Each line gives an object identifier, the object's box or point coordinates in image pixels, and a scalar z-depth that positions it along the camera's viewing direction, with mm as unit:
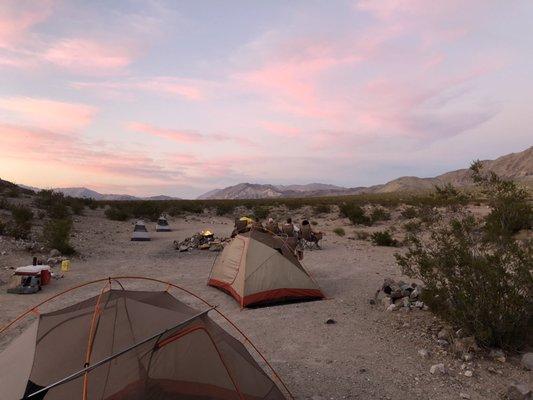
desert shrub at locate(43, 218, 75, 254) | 16375
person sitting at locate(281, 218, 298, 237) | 16672
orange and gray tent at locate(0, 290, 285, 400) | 4367
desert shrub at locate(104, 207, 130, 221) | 32375
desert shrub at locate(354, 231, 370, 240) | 21906
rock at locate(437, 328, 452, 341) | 7515
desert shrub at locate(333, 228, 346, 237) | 23656
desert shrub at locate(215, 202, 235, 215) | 43916
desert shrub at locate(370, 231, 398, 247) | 19328
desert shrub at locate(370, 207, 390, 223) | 28734
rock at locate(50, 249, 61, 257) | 15771
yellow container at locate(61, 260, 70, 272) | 13957
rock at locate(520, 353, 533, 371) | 6426
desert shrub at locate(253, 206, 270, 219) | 38466
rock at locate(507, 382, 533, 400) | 5359
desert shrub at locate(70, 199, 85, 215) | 30934
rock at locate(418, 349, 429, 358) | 7052
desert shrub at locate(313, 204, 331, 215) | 38934
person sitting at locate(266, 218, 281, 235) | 16927
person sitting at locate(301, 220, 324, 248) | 18328
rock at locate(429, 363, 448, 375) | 6426
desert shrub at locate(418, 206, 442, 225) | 9180
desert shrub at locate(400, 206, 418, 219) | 28638
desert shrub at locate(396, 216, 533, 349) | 6957
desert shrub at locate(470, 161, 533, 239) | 7927
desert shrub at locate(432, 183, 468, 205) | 8577
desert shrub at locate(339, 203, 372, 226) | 28500
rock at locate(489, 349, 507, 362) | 6715
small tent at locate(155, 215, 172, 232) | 27531
